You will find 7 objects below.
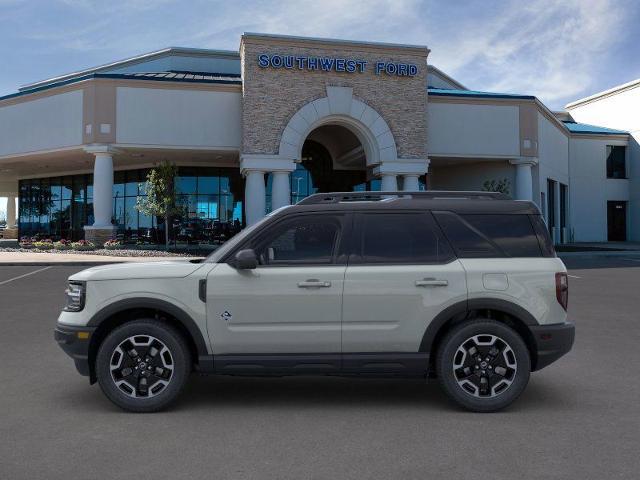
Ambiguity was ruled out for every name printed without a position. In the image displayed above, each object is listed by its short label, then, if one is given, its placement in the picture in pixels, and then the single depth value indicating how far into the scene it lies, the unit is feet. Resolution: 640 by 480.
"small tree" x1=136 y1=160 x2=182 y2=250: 95.76
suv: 16.31
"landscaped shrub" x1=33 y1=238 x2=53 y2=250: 102.01
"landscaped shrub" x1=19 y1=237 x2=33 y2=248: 105.87
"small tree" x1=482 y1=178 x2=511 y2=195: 106.08
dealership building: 93.56
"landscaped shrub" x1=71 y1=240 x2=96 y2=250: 94.89
